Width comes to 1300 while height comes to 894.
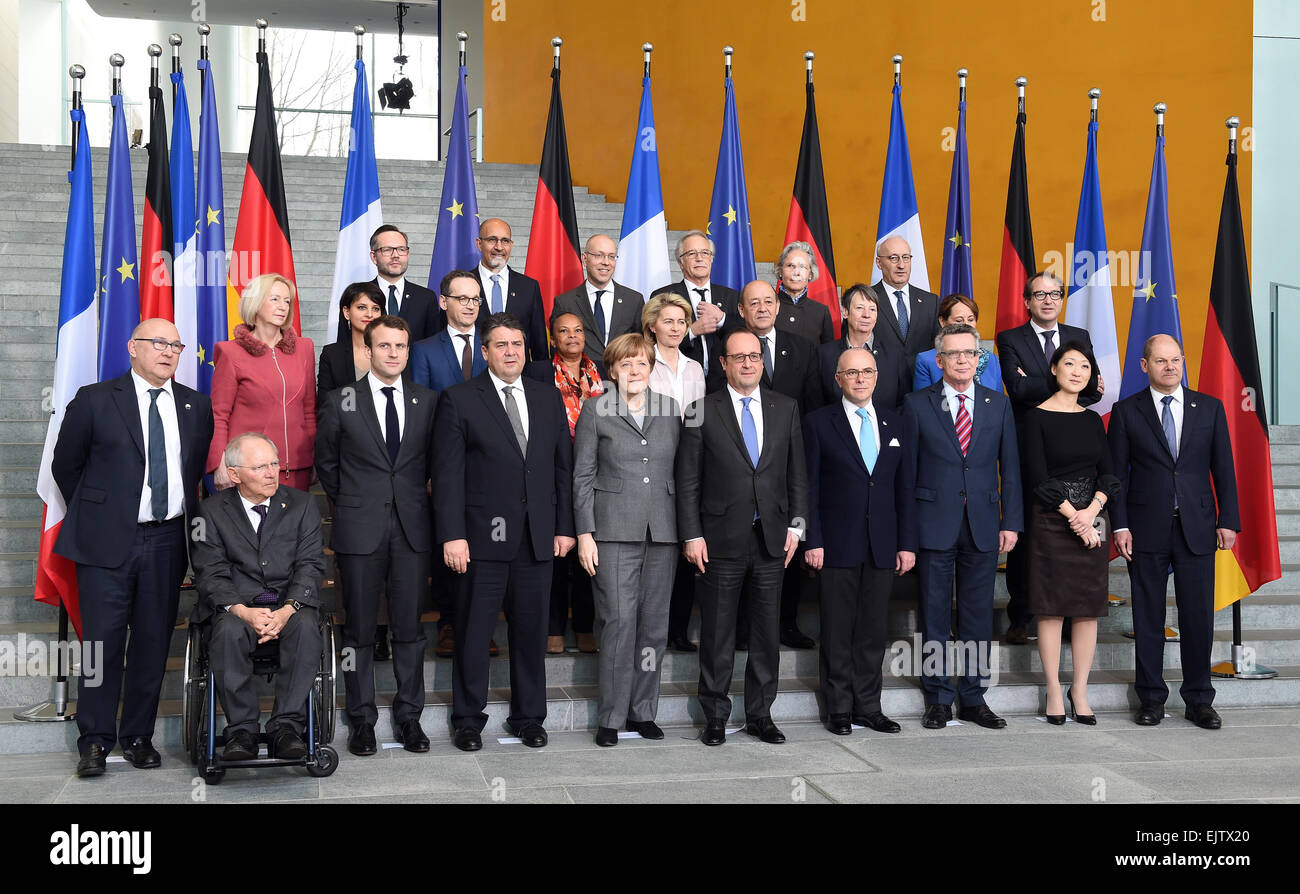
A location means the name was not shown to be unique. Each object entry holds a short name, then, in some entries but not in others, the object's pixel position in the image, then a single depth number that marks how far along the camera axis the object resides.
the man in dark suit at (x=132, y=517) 4.35
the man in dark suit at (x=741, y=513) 4.83
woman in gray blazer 4.79
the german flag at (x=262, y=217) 6.21
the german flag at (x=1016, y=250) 6.67
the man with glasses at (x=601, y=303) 5.53
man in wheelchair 4.16
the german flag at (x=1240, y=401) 5.84
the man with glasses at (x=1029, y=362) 5.70
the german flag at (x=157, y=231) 5.80
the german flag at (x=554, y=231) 6.52
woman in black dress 5.15
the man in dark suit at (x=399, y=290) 5.40
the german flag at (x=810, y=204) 6.87
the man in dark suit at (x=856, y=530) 4.98
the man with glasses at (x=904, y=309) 5.79
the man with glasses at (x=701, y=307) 5.50
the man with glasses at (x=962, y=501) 5.10
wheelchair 4.12
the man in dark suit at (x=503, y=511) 4.67
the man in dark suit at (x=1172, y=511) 5.25
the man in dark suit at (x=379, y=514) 4.58
